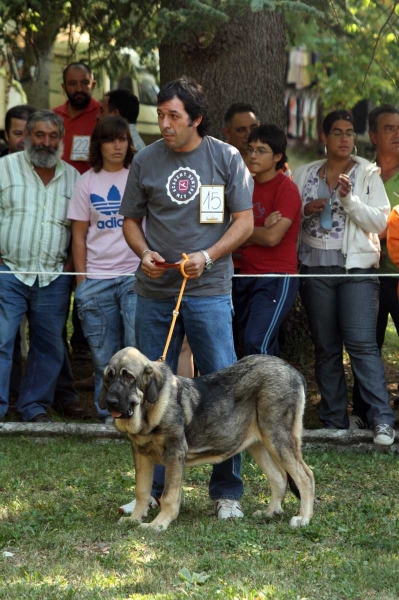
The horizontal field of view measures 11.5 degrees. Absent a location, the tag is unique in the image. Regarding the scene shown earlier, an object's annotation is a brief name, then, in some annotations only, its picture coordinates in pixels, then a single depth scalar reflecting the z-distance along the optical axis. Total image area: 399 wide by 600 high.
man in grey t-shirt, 11.42
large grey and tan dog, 11.11
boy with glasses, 15.27
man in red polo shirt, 19.70
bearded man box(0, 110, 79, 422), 15.96
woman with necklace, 15.28
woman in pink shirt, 15.61
